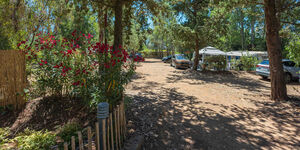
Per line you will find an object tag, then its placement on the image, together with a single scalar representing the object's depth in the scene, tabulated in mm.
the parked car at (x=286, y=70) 10258
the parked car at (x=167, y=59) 31108
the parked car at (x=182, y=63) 18102
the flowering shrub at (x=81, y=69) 3332
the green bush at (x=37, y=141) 2316
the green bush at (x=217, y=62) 14016
